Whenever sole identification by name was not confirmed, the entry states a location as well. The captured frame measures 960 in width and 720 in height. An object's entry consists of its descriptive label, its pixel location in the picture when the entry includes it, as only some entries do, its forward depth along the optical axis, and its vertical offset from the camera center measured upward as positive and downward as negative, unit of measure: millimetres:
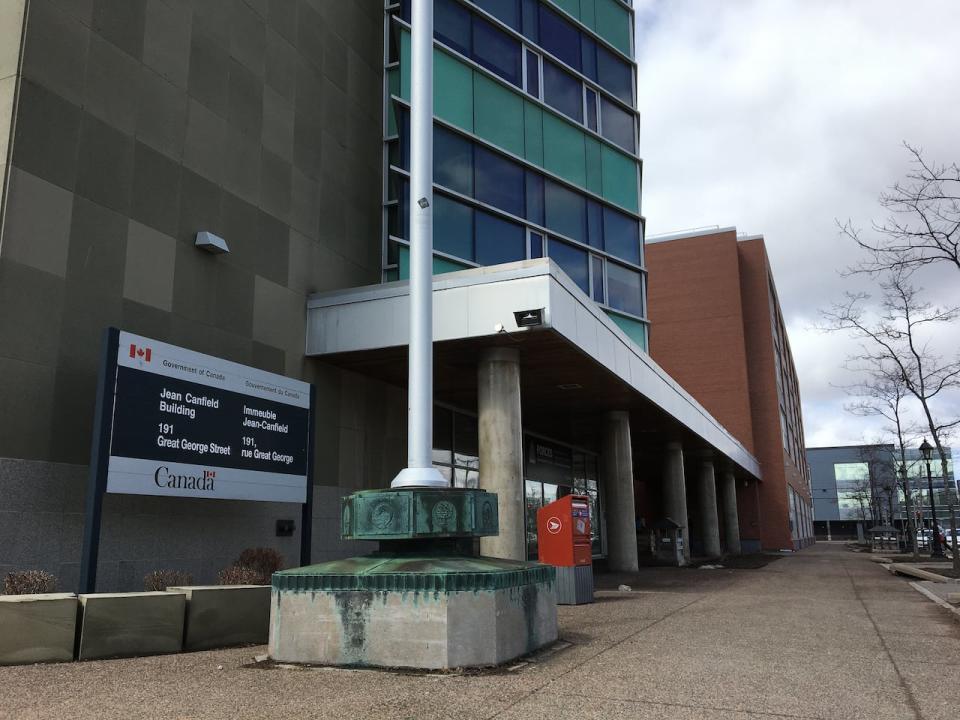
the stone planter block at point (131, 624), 8047 -1000
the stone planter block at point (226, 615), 8812 -1010
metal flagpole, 8539 +2967
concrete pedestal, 7008 -806
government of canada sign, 10625 +1430
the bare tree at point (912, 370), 24477 +4685
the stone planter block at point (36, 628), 7645 -967
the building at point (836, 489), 124188 +4597
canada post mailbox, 13789 -423
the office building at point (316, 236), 10977 +5246
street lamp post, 26922 -755
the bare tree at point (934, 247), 15573 +5230
